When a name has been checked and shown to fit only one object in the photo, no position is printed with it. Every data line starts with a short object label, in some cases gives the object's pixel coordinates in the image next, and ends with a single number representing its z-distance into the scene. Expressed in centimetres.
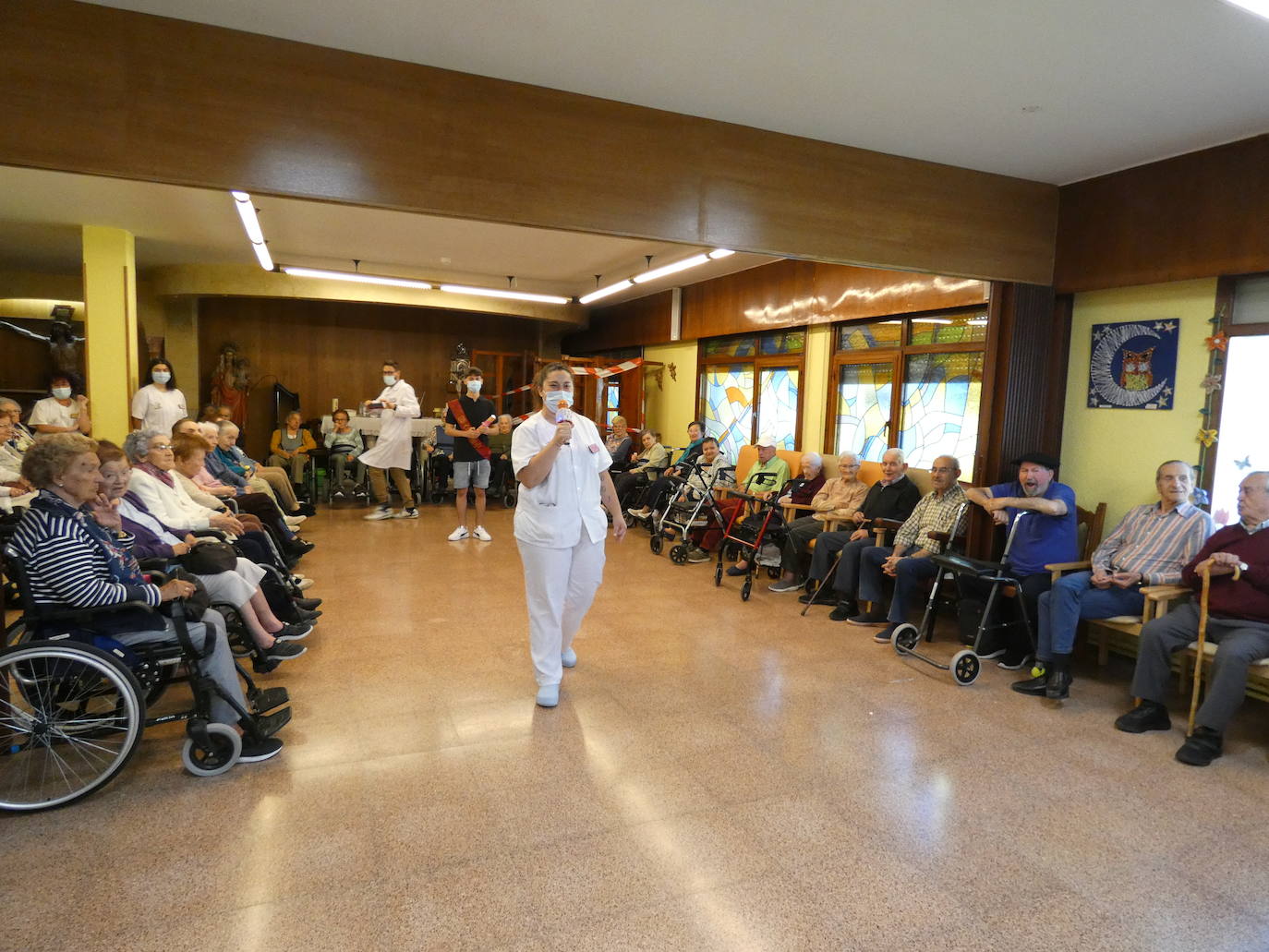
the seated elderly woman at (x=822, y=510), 580
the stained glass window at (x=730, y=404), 898
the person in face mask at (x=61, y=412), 701
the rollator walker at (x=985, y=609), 399
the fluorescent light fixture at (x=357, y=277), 938
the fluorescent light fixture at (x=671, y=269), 761
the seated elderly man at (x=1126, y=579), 387
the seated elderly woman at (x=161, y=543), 305
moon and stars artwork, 453
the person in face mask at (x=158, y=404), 737
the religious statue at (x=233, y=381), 1075
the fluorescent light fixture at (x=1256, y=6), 242
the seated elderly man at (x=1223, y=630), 321
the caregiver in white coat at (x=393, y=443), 831
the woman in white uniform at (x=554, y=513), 341
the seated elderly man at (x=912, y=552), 466
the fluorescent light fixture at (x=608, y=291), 934
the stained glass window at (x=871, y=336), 675
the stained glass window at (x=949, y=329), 588
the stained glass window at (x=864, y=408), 690
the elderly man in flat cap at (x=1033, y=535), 432
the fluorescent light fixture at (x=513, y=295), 1033
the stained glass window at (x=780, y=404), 818
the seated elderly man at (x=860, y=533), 516
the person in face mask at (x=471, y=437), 720
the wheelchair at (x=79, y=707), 250
